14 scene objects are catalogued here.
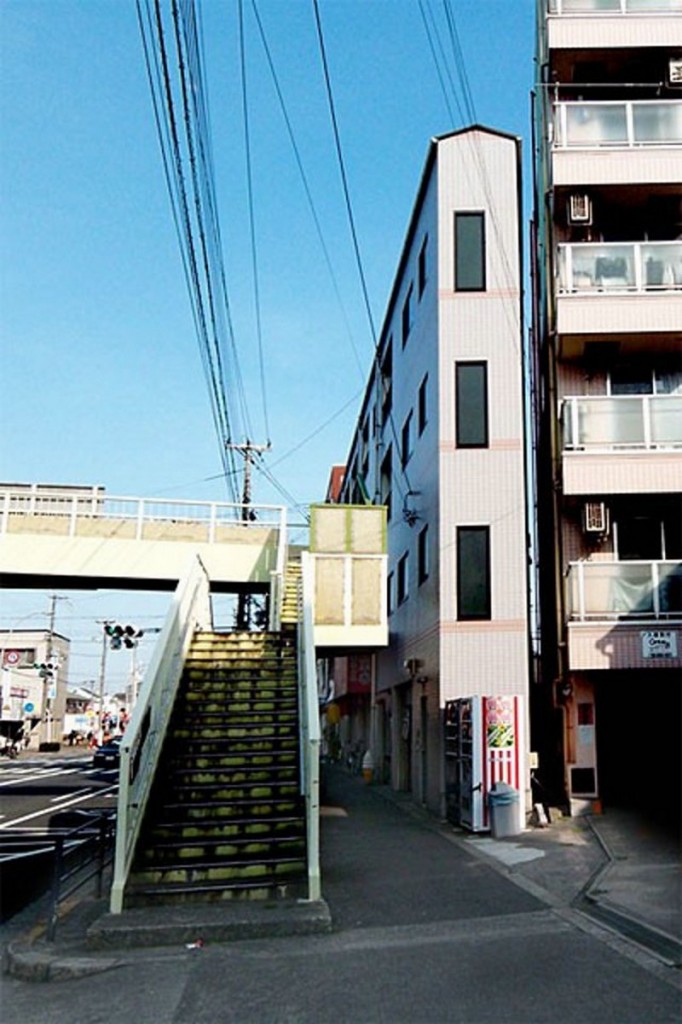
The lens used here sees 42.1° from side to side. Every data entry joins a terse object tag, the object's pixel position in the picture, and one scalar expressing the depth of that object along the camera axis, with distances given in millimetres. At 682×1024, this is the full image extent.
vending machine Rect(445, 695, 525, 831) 12883
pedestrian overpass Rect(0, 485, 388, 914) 8375
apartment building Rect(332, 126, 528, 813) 15367
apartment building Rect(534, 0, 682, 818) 14148
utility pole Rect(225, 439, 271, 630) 29370
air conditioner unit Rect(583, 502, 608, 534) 14375
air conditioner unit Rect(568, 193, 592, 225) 15430
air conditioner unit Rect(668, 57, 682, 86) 15953
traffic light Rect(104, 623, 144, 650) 27078
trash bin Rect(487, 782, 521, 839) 12453
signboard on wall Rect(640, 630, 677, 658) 13852
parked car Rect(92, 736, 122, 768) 35000
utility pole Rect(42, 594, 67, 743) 58531
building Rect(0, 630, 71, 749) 52344
